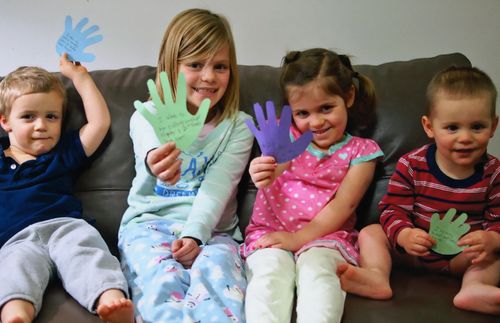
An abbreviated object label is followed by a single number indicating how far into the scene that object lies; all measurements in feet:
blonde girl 4.22
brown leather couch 4.89
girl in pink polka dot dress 4.26
